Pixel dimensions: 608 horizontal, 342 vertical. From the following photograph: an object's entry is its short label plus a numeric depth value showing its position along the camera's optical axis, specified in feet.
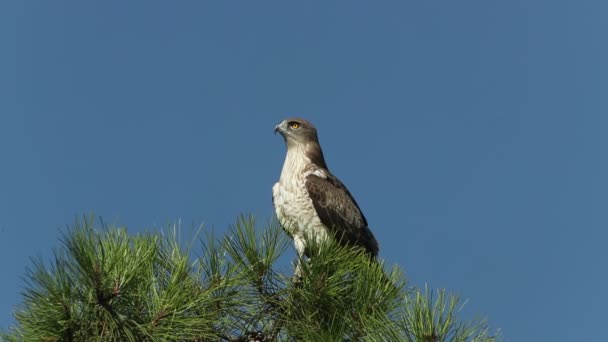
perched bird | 61.31
